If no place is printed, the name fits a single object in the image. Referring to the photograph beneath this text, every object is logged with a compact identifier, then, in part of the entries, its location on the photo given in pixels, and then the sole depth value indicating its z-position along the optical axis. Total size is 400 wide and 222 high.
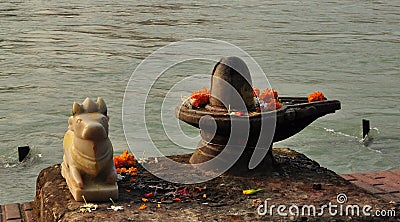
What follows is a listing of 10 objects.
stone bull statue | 4.45
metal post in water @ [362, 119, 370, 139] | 7.66
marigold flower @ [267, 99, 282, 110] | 5.05
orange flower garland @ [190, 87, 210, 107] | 5.18
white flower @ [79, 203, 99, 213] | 4.31
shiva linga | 4.90
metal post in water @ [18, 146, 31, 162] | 7.00
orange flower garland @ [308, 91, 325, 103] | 5.39
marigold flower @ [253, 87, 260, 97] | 5.25
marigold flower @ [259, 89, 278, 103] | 5.13
